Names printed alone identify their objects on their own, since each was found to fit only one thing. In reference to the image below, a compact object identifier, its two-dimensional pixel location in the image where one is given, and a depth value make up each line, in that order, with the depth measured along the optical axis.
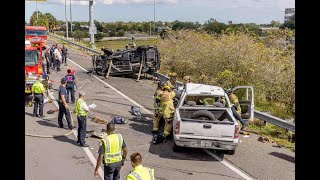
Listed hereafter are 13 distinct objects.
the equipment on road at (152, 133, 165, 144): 10.77
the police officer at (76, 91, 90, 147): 10.14
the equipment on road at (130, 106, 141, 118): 14.11
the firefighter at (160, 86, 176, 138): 10.80
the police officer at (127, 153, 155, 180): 5.20
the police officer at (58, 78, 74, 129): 11.78
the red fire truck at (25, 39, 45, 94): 16.91
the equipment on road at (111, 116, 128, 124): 12.94
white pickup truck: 9.27
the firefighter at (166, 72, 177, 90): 13.83
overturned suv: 22.41
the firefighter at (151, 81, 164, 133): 11.54
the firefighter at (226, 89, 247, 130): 11.38
